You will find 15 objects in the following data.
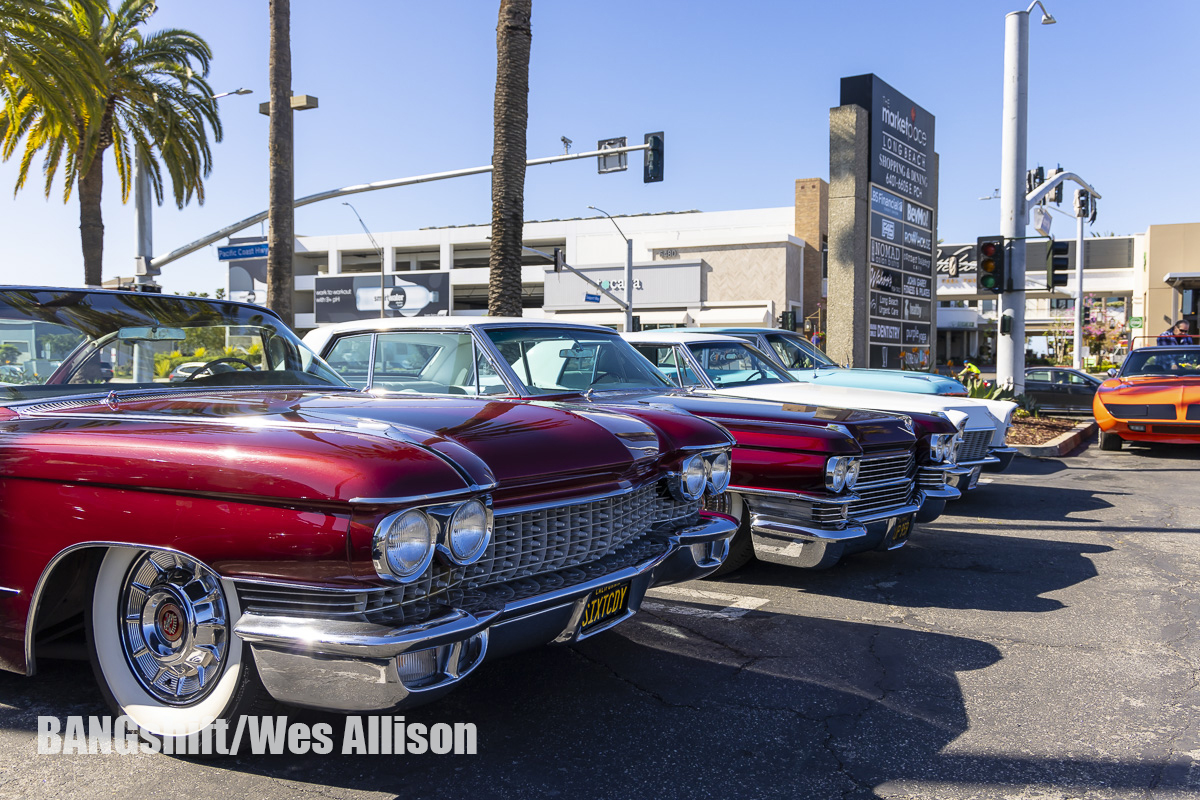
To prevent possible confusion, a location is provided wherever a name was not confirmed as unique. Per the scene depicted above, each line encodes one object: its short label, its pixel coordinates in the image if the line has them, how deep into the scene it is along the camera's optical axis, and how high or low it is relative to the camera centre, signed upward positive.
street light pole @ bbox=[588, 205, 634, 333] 39.50 +4.18
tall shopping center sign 16.67 +2.76
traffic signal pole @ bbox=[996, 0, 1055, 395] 15.77 +3.88
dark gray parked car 20.44 -0.47
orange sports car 12.11 -0.42
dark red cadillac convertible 2.55 -0.53
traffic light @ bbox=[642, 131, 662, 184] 18.73 +4.21
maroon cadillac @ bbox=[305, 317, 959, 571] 5.26 -0.35
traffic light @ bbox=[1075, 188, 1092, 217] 28.98 +5.33
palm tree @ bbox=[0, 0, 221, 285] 16.84 +4.77
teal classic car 9.73 -0.07
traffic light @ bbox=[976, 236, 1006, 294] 15.32 +1.73
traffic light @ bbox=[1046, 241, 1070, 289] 16.03 +1.84
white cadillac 7.70 -0.17
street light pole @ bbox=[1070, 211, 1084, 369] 32.28 +3.15
